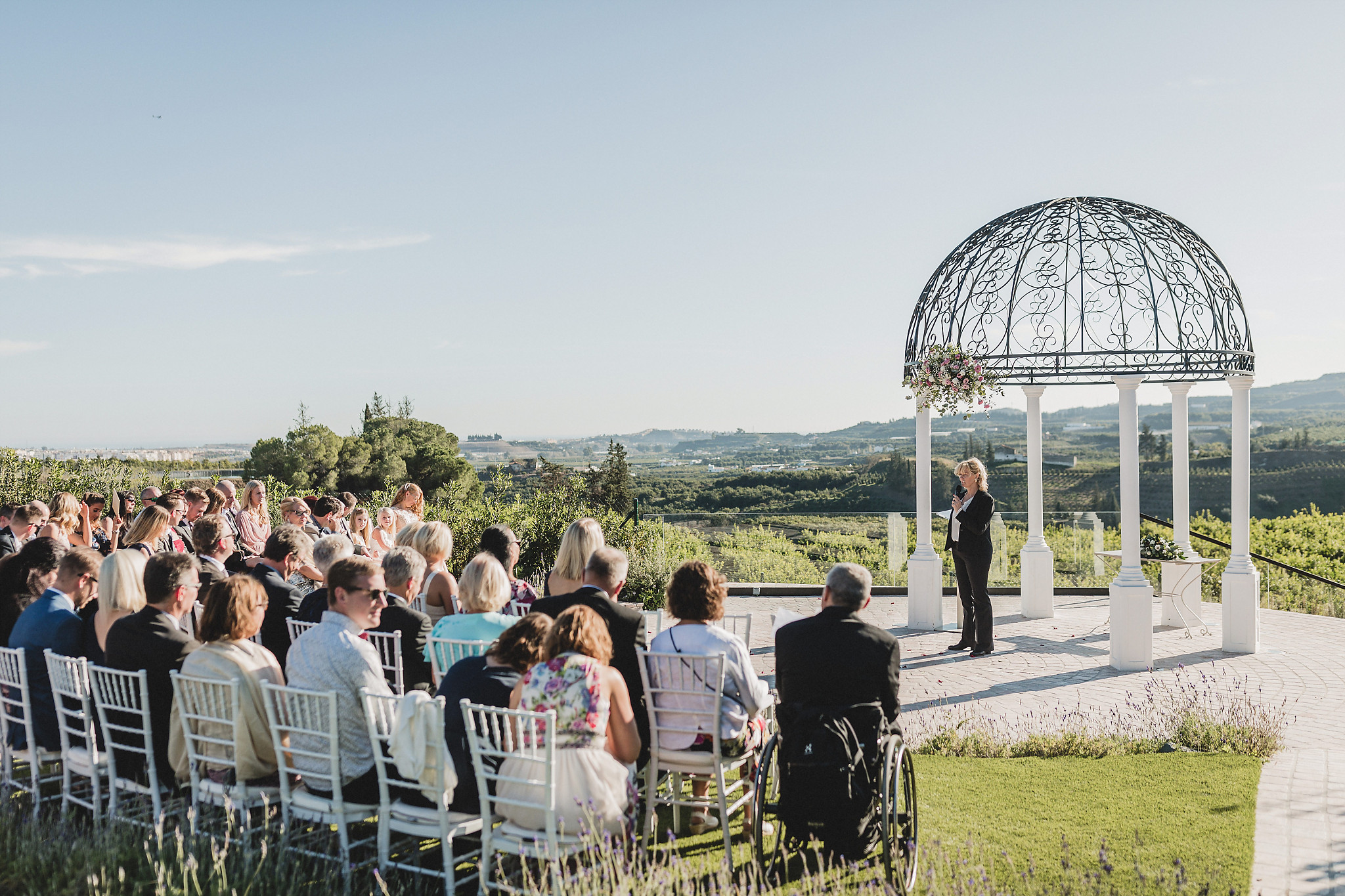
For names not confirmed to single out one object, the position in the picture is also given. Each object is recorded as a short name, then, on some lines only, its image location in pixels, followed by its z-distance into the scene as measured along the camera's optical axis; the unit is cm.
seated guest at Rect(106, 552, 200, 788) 435
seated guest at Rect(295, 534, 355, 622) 572
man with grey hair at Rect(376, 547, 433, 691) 504
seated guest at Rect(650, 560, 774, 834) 440
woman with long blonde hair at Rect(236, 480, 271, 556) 898
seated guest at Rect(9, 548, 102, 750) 483
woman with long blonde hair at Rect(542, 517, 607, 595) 548
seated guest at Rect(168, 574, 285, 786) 408
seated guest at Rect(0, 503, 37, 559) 778
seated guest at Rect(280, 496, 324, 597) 689
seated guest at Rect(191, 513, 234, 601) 595
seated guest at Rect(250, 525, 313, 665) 563
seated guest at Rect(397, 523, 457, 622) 589
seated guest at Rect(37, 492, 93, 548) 787
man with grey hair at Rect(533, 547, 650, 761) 456
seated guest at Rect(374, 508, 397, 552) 871
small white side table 984
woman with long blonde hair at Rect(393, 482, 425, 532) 896
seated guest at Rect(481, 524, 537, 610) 570
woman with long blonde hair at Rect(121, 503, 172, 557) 662
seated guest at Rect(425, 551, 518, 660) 463
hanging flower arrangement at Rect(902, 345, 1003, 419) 898
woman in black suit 888
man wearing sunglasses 402
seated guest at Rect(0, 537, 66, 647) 548
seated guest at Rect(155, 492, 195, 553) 767
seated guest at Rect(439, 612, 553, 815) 388
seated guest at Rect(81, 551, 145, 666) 473
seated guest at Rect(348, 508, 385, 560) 835
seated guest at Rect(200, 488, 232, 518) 853
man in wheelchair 396
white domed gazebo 851
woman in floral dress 367
